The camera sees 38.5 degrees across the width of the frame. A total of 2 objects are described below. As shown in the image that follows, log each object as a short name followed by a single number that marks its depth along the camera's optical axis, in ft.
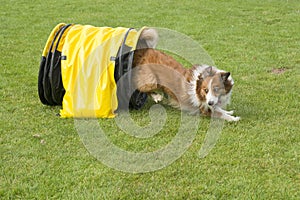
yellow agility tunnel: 16.75
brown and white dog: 16.43
